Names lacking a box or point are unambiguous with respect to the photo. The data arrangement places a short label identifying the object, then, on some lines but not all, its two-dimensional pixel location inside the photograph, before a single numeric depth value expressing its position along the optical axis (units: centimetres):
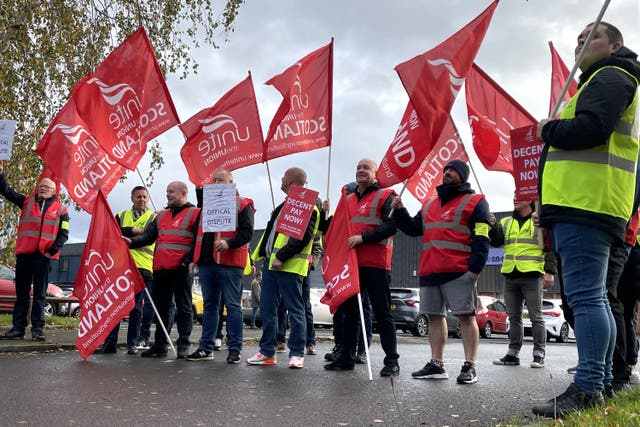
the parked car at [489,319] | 2172
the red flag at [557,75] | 812
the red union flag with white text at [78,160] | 788
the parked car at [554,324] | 2156
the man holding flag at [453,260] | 584
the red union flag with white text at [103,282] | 697
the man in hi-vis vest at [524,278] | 788
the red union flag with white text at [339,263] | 629
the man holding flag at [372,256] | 634
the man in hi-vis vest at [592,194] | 390
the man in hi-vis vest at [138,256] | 819
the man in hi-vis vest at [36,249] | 850
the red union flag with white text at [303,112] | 799
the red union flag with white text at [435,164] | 823
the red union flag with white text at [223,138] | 873
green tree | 1320
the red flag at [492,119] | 707
